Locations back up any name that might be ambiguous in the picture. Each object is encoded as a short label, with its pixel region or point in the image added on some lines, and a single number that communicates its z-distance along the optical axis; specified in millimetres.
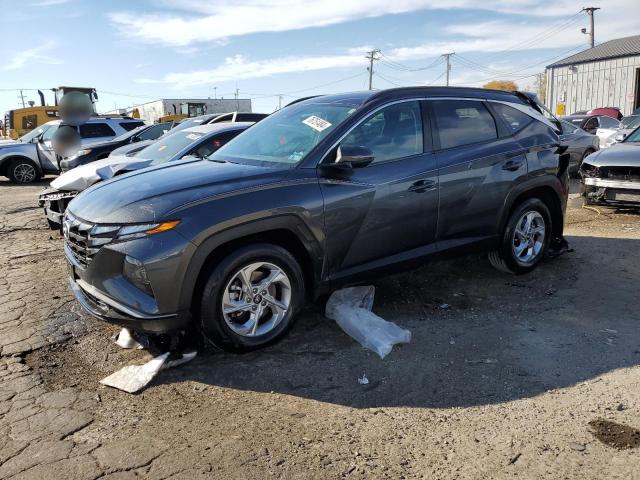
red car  27297
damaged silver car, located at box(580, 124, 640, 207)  7809
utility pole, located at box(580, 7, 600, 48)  51406
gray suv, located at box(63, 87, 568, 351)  3436
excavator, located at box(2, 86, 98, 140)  28453
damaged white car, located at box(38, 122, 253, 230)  7160
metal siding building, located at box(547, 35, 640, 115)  34812
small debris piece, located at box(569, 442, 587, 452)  2750
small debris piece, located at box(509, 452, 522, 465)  2662
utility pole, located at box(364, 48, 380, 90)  65688
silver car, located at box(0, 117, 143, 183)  15477
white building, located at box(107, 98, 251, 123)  42156
